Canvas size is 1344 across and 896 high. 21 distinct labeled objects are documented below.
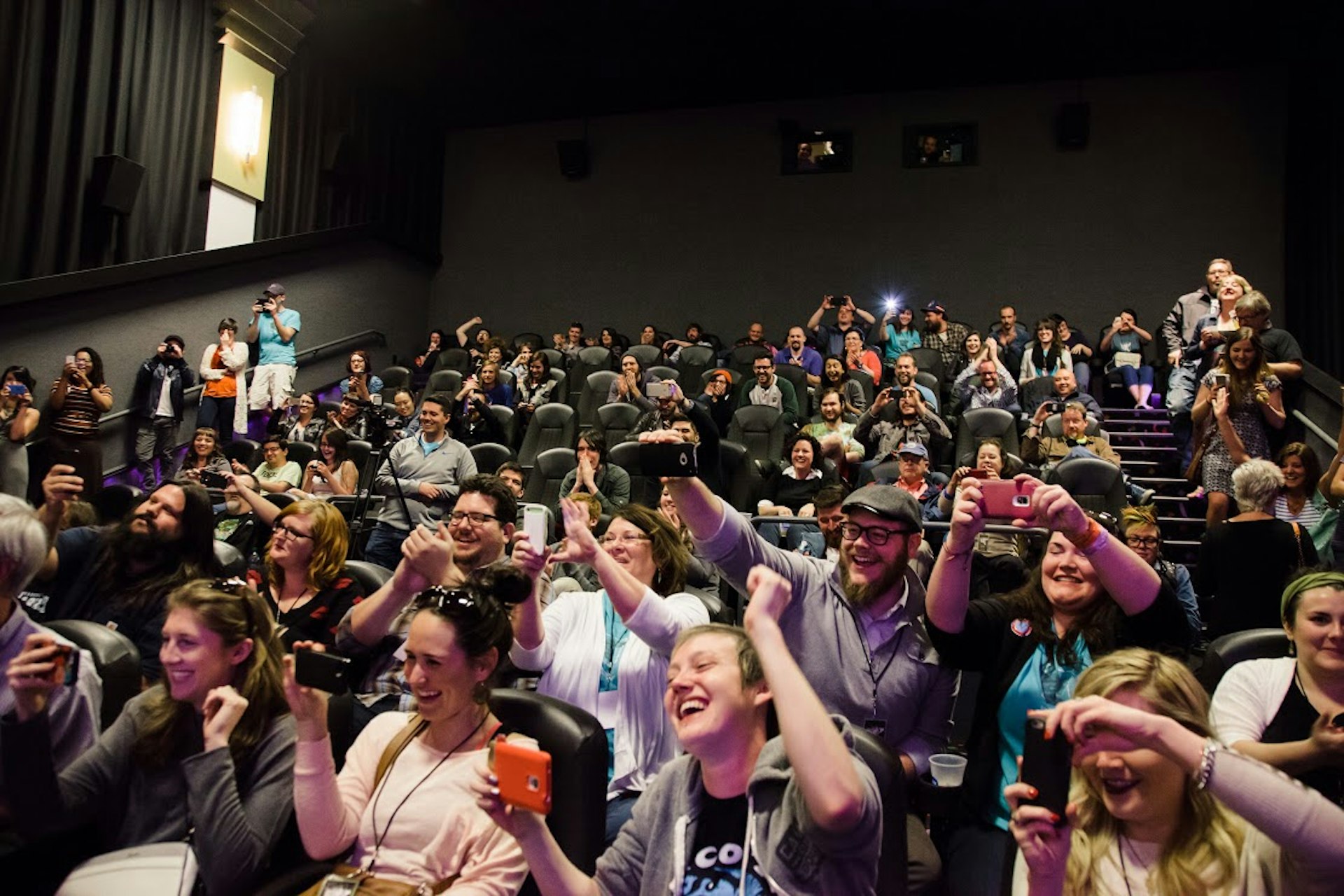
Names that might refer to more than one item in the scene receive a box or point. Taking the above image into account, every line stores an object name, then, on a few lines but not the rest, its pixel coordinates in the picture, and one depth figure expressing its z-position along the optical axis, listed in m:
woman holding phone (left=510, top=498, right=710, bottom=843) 2.14
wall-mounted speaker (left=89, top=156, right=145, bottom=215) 7.66
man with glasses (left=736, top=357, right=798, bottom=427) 7.15
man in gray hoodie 1.35
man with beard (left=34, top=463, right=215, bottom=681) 2.59
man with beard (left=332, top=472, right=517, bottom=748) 2.23
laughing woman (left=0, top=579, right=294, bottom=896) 1.75
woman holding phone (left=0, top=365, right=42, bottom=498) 5.71
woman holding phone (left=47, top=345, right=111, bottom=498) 6.03
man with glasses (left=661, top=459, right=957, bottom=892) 2.06
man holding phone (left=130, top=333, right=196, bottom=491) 7.40
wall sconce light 9.16
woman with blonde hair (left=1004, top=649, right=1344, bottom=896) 1.27
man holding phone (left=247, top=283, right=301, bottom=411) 8.21
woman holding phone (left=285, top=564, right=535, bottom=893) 1.73
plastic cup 1.98
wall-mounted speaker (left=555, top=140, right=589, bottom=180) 11.67
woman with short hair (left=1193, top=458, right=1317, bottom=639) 3.32
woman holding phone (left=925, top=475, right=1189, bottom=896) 1.91
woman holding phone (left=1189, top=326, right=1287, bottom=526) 4.38
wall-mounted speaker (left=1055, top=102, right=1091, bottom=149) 10.06
